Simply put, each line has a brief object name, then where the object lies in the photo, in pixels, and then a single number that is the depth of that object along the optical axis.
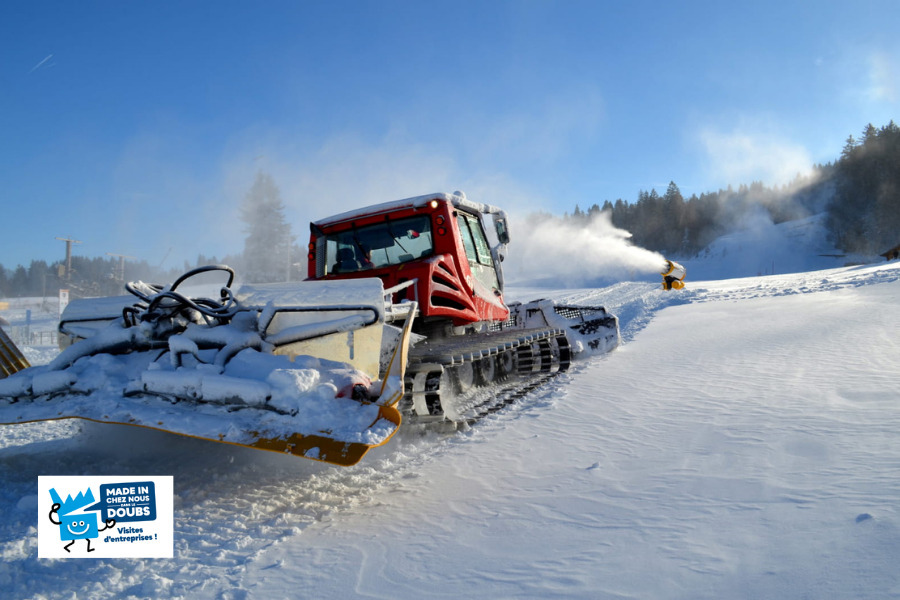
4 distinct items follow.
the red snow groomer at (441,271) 5.07
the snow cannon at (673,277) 24.06
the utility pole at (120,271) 33.54
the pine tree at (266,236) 46.97
